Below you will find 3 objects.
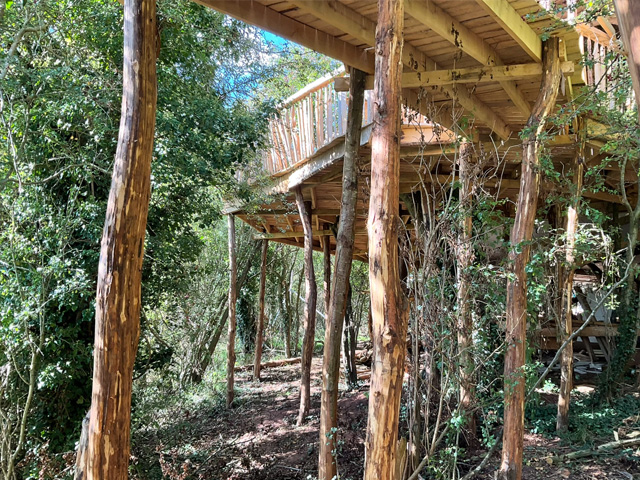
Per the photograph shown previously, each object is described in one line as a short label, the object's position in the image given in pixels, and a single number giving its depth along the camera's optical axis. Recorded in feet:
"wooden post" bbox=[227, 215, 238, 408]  34.24
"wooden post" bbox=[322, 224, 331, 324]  31.57
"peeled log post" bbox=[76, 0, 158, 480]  11.79
